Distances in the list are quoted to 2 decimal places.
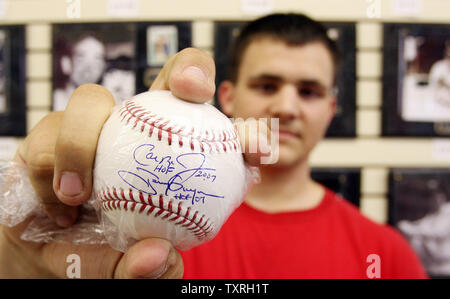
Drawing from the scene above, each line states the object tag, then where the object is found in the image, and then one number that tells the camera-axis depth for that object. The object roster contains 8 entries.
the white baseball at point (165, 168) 0.32
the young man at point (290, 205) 0.78
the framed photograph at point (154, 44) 1.08
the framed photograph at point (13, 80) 1.12
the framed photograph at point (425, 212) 1.18
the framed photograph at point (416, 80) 1.15
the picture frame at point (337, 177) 1.14
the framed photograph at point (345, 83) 1.11
